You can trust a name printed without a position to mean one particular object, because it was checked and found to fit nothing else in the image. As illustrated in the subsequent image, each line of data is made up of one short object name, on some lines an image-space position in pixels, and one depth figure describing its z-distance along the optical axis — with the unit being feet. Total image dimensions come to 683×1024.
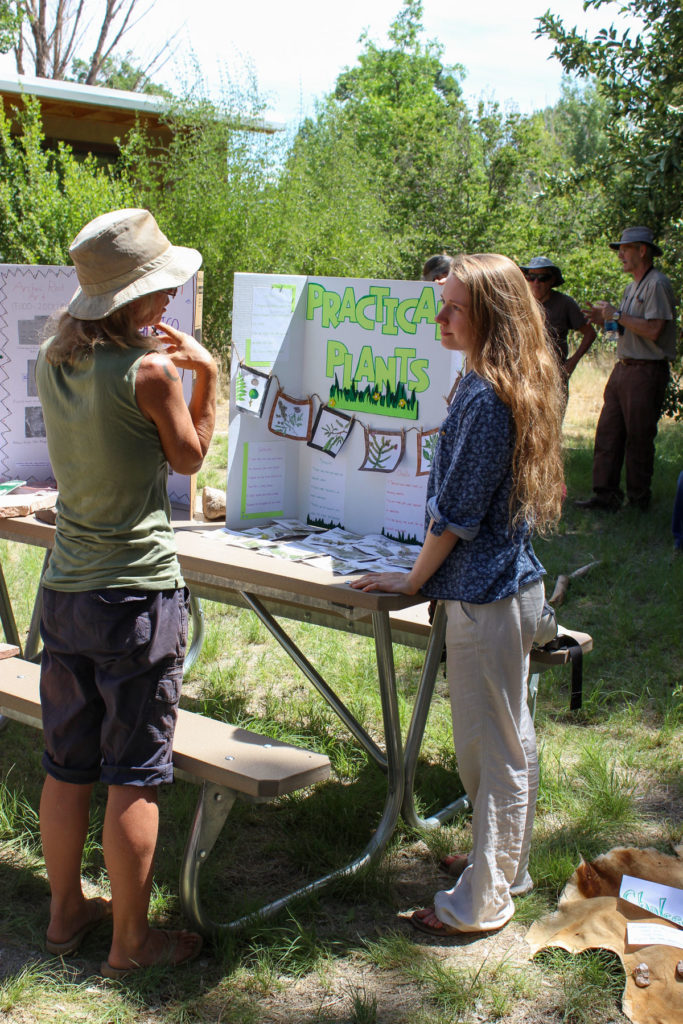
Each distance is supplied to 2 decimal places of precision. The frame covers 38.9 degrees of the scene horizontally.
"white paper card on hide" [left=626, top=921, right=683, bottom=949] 7.69
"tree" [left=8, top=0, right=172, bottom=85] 73.26
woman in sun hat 6.73
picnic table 8.65
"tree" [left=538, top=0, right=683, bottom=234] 21.71
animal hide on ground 7.24
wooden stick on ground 17.06
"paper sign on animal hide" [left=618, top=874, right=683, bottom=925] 8.18
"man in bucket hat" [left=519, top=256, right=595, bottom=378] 23.77
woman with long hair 7.52
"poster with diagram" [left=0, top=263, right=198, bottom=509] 11.69
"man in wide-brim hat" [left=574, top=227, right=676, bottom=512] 21.35
